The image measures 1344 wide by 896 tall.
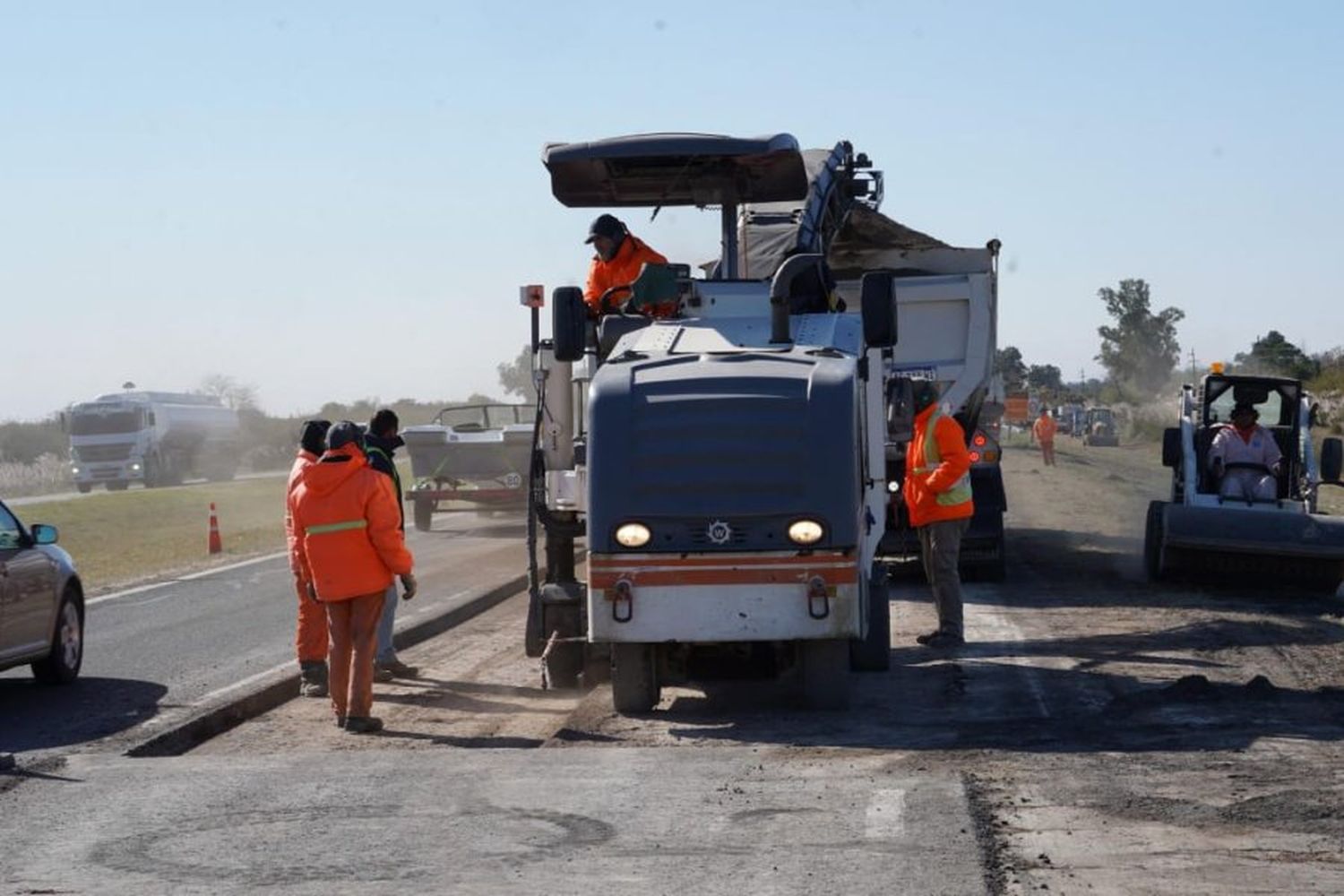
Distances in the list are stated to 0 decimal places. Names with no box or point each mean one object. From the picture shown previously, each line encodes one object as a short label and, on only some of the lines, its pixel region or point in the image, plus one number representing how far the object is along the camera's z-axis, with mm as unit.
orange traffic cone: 29875
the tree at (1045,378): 128875
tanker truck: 61906
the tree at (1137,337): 159625
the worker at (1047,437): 55062
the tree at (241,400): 97500
